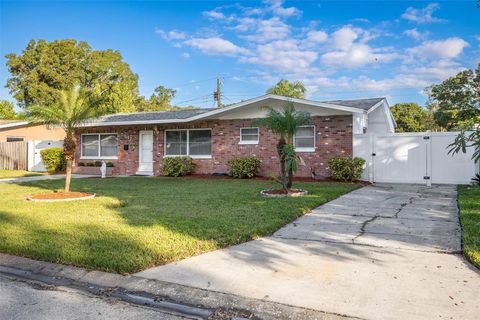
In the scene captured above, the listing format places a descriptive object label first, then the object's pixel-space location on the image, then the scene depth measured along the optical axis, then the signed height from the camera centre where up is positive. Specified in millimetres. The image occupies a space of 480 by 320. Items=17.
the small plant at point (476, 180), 12614 -785
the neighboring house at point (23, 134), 26984 +1590
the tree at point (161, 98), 51753 +8052
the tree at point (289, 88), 43153 +7688
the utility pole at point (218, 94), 39875 +6449
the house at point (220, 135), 15133 +941
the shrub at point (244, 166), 16109 -450
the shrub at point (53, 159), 21375 -185
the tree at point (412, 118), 40281 +4073
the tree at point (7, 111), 42406 +5038
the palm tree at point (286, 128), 10609 +784
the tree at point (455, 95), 29219 +4957
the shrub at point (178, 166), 17844 -476
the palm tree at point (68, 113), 10289 +1154
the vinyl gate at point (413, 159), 13141 -104
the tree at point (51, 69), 40578 +9501
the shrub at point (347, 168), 14164 -443
